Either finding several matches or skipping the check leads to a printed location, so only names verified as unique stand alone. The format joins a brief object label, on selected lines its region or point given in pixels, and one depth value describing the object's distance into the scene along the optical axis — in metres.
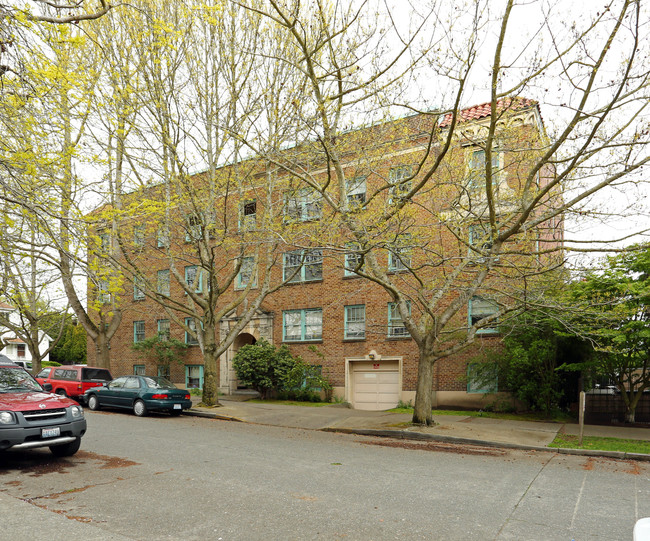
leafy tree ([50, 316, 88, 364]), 43.34
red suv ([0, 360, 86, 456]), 8.45
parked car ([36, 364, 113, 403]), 20.97
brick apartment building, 13.51
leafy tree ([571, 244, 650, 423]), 13.26
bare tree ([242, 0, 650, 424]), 9.96
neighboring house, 61.72
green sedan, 17.31
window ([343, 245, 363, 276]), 12.25
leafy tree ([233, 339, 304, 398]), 22.22
